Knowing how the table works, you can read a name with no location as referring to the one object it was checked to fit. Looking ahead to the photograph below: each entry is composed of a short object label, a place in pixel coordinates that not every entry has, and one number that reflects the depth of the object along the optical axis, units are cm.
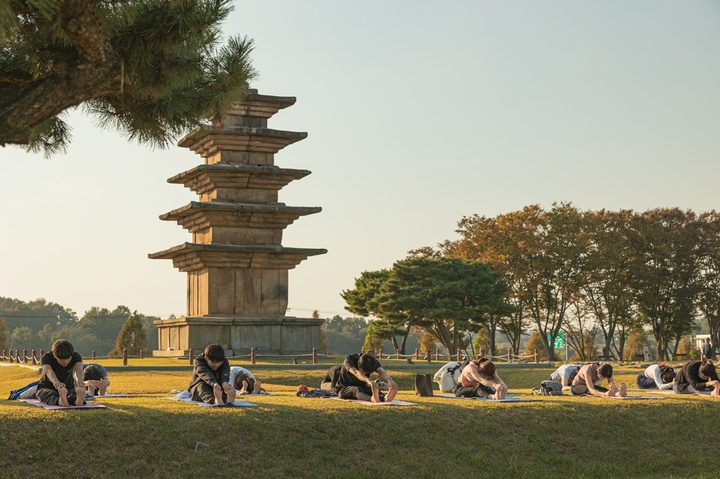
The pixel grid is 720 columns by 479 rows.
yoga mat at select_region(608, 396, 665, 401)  1936
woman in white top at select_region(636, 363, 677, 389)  2162
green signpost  6292
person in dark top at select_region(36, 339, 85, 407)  1527
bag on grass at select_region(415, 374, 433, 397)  1925
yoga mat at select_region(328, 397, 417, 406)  1678
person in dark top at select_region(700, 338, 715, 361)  3719
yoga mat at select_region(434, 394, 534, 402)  1812
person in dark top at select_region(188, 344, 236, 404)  1612
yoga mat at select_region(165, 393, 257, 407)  1598
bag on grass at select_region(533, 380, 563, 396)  2047
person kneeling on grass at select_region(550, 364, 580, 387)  2097
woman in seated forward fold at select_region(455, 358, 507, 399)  1856
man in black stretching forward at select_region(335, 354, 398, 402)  1720
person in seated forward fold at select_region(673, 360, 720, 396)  2034
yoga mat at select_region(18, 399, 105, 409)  1496
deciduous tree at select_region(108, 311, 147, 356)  5975
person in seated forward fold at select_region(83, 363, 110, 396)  1773
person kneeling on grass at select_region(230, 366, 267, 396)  1902
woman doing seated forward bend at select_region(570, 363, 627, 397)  1969
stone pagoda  3903
